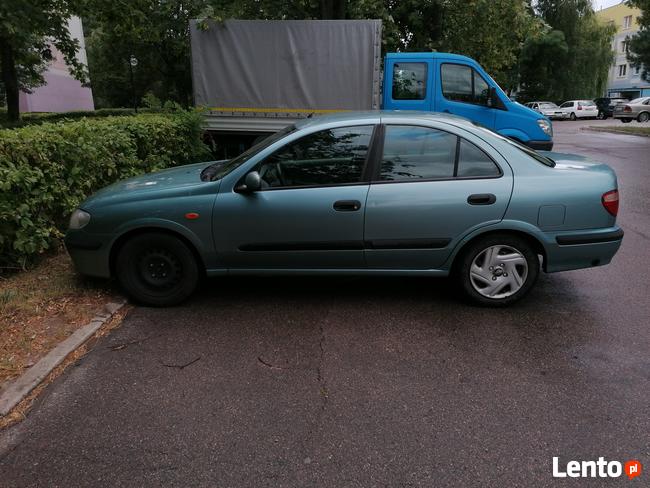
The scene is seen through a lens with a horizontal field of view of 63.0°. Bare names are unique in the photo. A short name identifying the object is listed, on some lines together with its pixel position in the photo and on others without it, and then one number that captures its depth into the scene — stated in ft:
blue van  31.83
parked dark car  129.18
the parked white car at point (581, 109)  127.75
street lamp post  88.23
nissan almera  13.65
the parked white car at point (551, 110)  129.49
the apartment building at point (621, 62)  191.62
